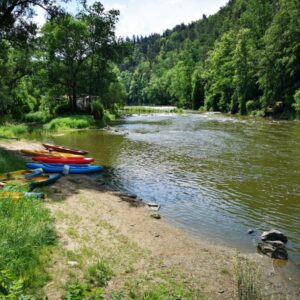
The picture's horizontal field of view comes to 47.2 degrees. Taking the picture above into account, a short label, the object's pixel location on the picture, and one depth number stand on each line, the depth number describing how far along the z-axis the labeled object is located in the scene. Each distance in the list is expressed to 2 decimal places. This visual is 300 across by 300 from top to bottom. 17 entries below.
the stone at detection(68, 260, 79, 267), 6.54
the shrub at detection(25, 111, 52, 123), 42.95
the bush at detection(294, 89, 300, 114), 47.28
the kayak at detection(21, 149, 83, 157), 18.11
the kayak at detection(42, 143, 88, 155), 19.88
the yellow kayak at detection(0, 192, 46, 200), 9.21
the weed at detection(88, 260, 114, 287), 6.05
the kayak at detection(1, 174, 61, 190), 11.52
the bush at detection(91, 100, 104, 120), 43.19
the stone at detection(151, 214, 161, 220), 10.54
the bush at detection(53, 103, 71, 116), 43.87
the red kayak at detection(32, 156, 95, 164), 16.81
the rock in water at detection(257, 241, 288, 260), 8.07
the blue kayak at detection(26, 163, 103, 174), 14.99
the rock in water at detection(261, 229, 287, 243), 8.84
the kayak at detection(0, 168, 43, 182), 12.50
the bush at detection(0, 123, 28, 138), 27.40
